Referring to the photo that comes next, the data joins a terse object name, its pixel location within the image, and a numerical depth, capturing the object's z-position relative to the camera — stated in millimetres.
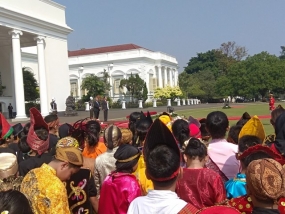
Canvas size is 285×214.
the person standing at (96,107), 21130
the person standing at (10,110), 31484
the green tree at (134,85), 52125
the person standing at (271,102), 22000
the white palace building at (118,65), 60688
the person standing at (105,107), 22125
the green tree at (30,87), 36781
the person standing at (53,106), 29448
